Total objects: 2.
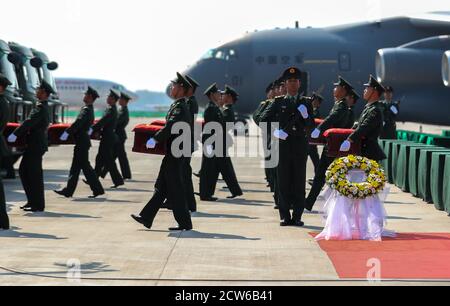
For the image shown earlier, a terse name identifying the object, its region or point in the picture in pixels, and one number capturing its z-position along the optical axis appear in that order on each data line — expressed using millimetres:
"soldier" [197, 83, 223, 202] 16234
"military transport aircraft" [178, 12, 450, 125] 32562
